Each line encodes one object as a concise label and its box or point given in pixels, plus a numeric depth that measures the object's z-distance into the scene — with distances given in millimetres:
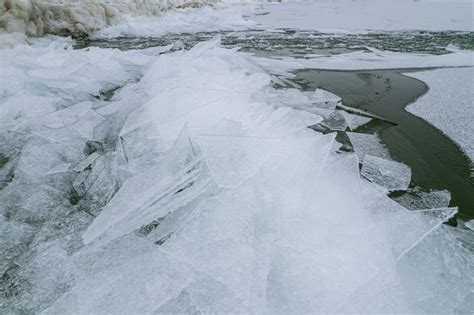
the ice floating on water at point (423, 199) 1231
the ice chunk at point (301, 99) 2137
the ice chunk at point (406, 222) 932
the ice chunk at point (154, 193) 972
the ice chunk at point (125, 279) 794
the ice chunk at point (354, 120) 1924
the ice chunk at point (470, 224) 1122
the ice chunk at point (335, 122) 1885
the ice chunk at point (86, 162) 1462
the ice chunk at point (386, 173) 1346
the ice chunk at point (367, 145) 1600
